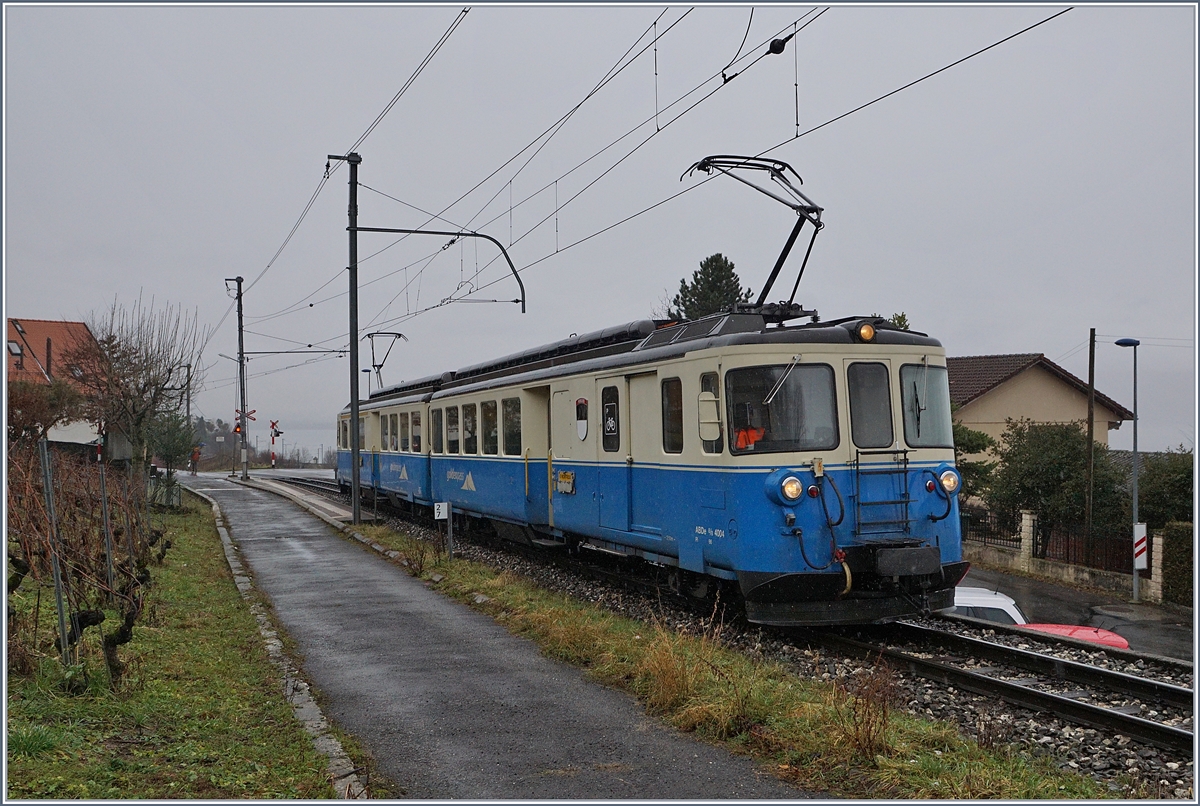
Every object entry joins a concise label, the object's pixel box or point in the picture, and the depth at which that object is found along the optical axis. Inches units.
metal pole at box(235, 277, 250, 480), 1735.1
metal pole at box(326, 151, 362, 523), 849.5
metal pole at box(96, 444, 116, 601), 324.4
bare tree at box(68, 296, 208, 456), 842.2
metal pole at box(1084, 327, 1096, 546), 935.7
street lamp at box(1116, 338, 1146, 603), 826.8
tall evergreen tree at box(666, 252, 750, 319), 1924.2
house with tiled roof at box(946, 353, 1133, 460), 1486.2
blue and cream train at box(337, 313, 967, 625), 345.4
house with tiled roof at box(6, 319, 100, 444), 1058.1
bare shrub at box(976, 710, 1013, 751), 230.2
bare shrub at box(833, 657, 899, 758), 220.2
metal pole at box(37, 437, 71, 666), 255.9
